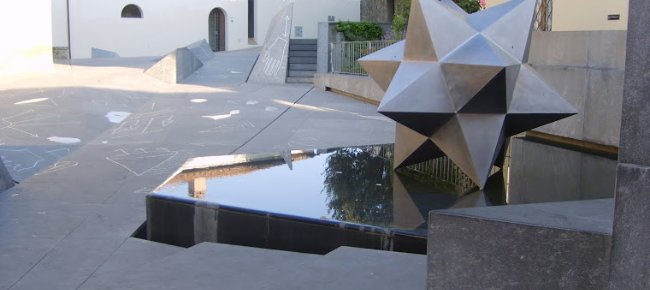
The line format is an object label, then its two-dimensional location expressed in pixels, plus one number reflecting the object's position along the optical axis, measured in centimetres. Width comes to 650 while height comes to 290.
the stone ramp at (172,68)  1928
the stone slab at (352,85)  1620
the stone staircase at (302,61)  2086
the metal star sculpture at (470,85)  592
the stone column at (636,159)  283
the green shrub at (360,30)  2112
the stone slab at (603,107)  797
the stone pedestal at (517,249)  310
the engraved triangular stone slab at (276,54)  2056
